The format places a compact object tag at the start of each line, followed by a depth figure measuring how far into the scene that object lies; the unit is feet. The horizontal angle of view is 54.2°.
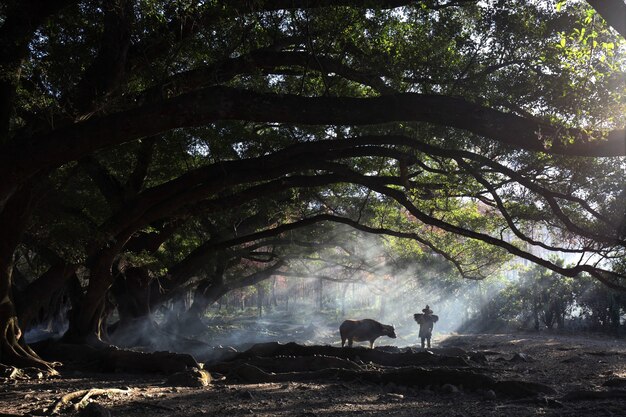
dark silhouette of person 63.82
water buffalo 64.18
